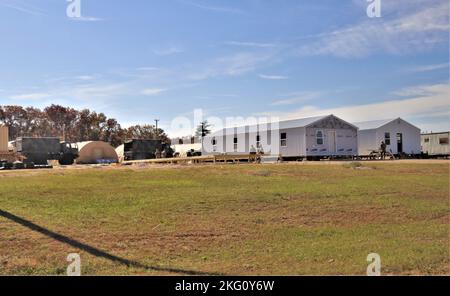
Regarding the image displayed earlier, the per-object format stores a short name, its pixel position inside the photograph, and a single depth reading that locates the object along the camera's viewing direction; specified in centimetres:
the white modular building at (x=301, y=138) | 4031
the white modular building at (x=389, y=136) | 4734
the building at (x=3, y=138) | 3584
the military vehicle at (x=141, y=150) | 4964
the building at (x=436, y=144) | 5294
